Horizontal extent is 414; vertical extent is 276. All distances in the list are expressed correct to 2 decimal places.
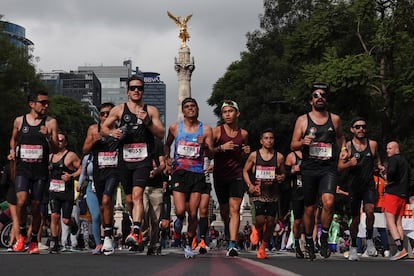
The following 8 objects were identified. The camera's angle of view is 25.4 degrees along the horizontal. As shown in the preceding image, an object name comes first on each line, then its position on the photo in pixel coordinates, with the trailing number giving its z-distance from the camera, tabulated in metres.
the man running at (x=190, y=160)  12.13
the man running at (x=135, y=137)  11.62
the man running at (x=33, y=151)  12.51
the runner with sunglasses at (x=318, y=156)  11.62
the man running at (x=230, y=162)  12.89
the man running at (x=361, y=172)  13.44
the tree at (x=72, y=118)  74.94
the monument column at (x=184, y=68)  75.38
